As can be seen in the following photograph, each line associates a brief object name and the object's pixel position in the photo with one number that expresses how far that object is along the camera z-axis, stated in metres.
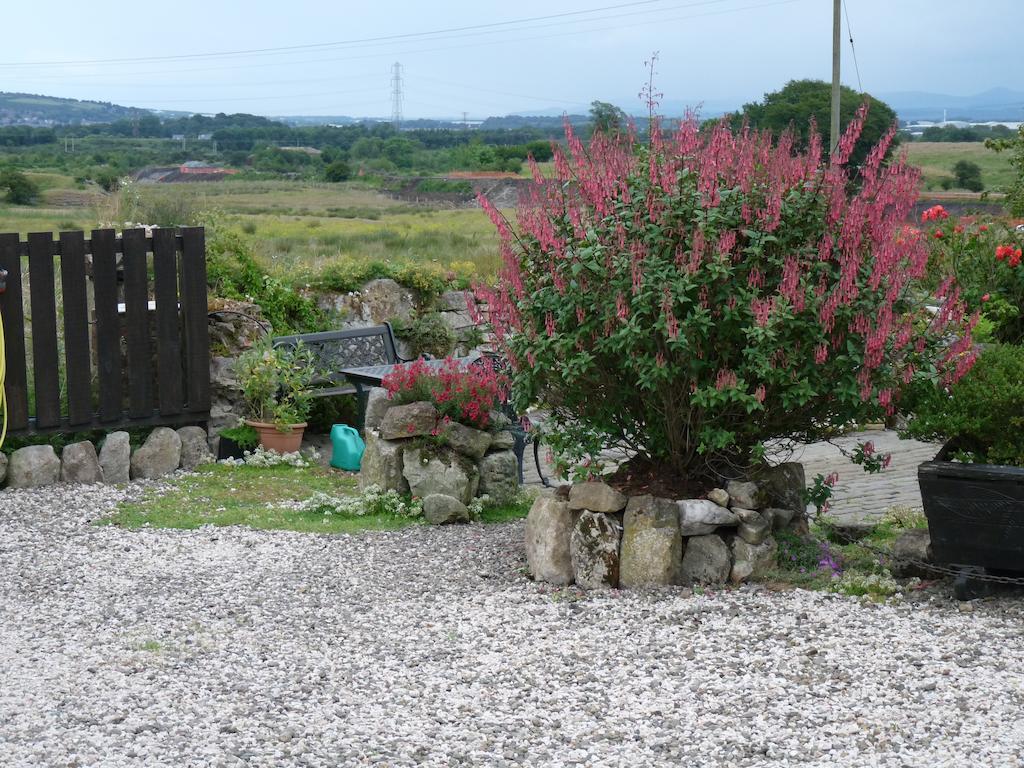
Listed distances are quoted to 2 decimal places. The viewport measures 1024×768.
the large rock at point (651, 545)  5.11
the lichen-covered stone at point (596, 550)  5.19
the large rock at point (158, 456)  8.14
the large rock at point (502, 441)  7.19
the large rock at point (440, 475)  6.94
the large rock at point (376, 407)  7.81
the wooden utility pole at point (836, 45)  20.44
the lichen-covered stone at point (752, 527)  5.18
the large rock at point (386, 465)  7.13
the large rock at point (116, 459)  7.94
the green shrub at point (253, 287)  10.12
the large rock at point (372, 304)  10.89
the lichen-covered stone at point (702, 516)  5.14
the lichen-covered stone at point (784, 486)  5.45
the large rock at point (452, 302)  11.57
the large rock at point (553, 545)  5.36
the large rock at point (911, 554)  5.14
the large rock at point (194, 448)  8.43
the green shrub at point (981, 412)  4.91
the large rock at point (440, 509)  6.71
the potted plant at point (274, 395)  8.70
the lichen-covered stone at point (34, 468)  7.64
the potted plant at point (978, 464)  4.61
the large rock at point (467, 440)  6.98
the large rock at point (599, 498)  5.24
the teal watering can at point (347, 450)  8.63
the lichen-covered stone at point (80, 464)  7.81
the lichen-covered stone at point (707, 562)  5.17
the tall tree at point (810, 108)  25.50
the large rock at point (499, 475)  7.09
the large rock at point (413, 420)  6.98
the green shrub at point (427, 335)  10.86
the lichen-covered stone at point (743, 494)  5.23
